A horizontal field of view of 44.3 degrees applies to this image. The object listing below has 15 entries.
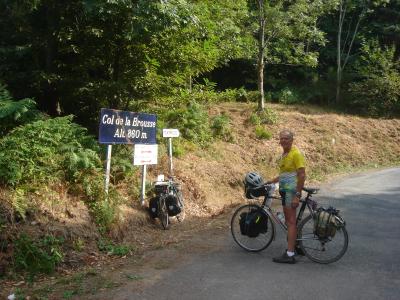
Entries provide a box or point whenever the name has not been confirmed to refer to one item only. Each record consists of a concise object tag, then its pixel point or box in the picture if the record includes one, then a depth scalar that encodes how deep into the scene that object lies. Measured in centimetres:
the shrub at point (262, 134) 1923
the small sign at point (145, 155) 1021
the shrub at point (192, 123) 1630
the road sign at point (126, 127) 943
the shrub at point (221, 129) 1827
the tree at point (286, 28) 1962
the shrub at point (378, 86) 2458
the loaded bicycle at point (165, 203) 999
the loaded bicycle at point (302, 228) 723
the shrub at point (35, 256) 712
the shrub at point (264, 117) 2022
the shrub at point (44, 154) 813
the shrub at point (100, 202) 866
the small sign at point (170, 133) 1134
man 730
